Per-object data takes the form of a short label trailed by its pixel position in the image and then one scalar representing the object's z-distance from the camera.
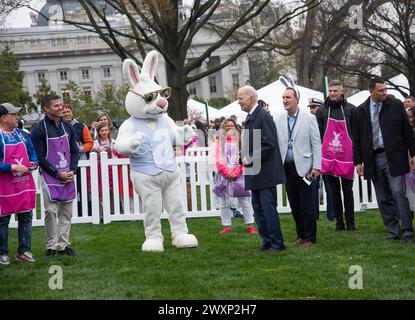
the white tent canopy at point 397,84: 26.02
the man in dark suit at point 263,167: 8.88
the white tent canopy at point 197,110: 34.47
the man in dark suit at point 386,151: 9.23
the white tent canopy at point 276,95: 22.66
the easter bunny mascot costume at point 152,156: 9.47
